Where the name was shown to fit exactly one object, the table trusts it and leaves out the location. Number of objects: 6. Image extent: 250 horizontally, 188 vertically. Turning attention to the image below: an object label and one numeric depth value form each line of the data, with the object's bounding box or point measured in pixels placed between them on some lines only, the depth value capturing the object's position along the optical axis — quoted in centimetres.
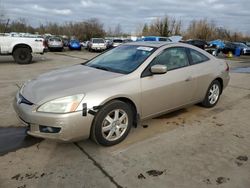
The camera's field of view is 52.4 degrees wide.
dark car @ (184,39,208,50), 2513
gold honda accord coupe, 323
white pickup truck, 1293
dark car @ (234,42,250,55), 2503
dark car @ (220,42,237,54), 2598
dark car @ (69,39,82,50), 2932
